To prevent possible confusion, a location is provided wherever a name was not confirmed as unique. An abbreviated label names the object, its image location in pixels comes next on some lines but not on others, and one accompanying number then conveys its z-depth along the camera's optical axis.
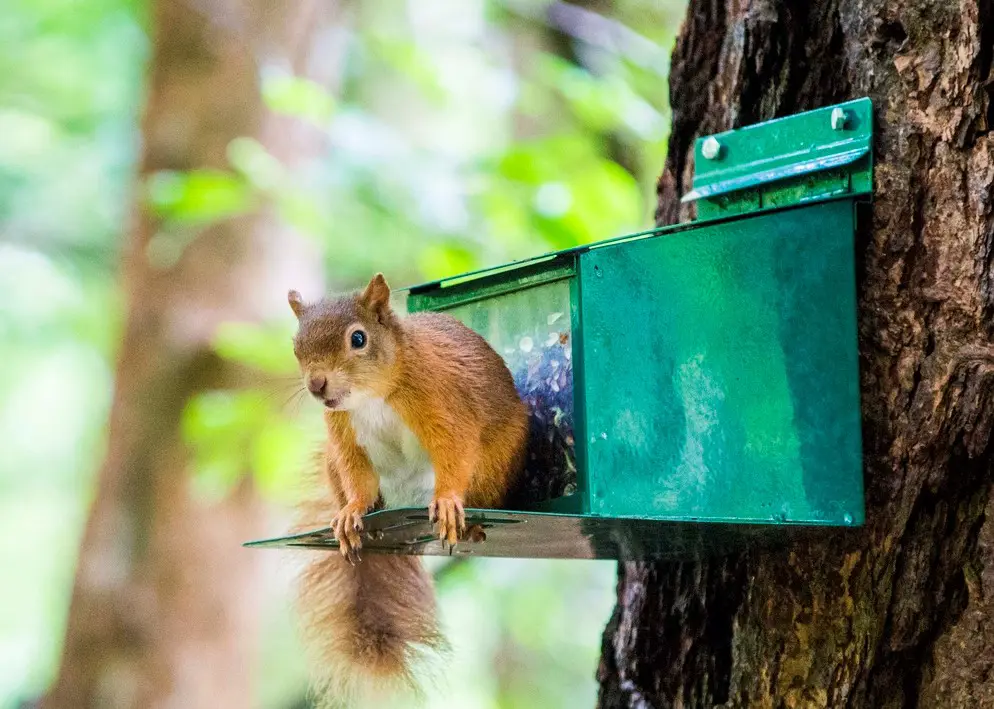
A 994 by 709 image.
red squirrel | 4.87
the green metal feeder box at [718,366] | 4.33
